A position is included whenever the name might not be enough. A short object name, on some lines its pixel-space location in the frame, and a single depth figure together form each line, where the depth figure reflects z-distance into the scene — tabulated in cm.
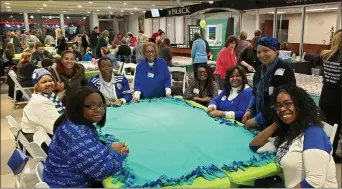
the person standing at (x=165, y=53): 739
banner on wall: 1057
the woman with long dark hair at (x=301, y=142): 162
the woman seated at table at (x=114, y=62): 697
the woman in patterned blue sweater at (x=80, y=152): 170
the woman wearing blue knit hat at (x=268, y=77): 244
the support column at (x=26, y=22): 1915
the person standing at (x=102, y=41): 889
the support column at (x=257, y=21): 1006
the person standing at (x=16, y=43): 1088
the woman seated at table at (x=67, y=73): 375
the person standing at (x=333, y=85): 343
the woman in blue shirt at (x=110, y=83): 379
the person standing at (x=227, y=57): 566
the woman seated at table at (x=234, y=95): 304
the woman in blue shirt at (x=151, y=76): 390
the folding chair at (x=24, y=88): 546
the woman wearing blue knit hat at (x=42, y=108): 281
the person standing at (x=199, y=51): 689
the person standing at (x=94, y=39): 1127
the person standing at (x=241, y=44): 666
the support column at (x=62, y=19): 2042
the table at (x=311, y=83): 402
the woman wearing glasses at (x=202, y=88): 373
